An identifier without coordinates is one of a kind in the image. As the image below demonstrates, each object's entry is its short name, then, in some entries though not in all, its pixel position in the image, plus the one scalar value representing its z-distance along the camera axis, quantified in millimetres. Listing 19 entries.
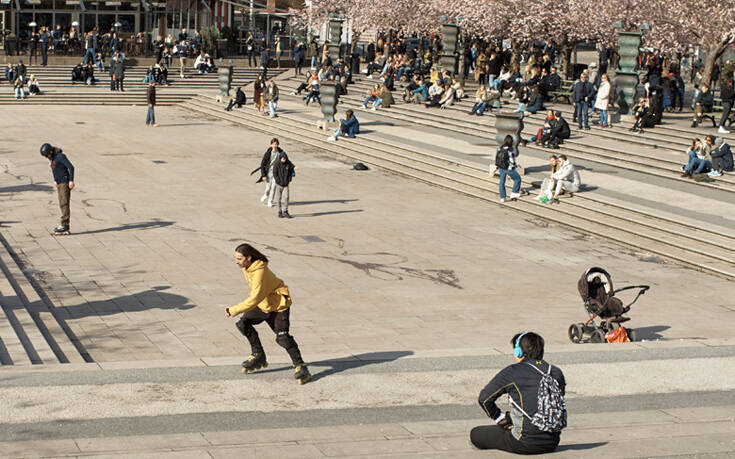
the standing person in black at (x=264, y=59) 51875
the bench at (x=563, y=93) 39156
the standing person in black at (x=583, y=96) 32906
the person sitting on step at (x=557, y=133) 31406
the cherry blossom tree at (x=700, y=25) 35875
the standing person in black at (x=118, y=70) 47219
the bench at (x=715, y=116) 32459
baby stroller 14117
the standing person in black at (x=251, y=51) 54281
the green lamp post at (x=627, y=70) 33938
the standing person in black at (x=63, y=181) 20141
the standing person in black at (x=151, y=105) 37094
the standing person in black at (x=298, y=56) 51844
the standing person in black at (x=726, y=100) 30969
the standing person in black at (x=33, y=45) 49562
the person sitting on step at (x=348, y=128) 34188
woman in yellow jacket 10305
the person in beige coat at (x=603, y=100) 32906
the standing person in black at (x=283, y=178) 22344
